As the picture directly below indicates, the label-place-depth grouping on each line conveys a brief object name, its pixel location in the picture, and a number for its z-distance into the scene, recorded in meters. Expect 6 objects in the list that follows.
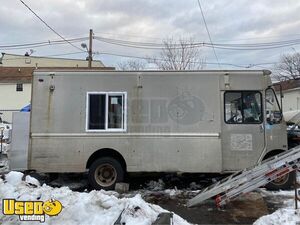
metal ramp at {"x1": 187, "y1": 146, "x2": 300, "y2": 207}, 4.50
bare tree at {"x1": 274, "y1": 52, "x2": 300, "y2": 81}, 35.21
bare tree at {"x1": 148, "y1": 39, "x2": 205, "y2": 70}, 21.47
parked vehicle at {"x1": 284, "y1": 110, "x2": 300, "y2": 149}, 6.55
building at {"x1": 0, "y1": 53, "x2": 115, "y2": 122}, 24.78
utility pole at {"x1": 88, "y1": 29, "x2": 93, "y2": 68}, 17.65
